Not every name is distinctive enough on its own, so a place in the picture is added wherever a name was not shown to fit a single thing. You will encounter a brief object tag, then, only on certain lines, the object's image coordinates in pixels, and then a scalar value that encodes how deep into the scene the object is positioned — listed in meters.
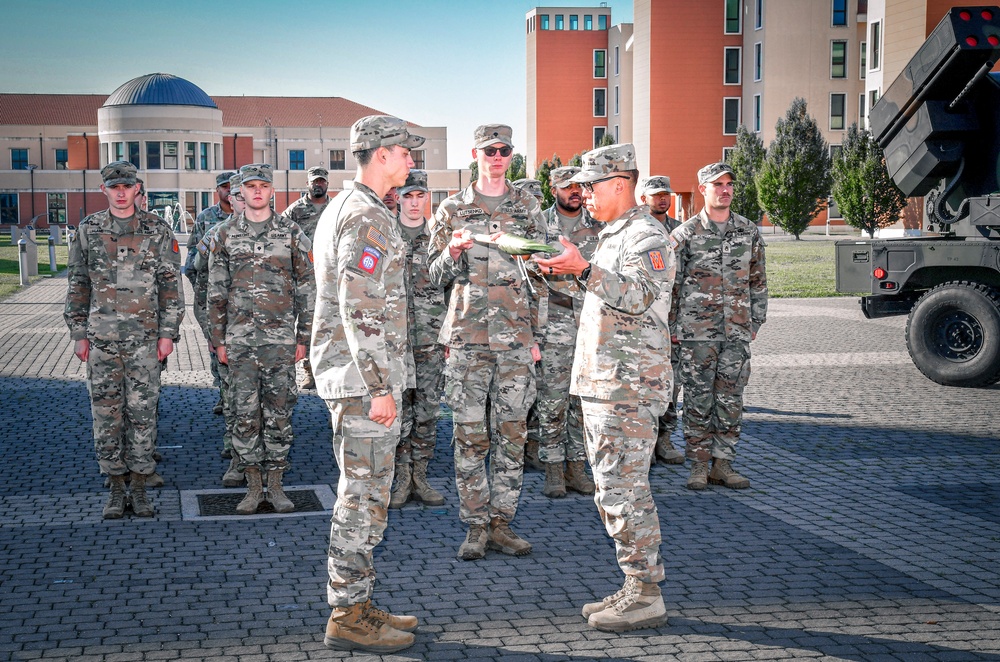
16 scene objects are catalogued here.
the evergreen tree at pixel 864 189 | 42.22
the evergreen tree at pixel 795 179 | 48.81
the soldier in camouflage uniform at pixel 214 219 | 10.61
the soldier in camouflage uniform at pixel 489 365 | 6.42
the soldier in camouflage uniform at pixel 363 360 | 4.82
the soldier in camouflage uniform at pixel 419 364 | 7.70
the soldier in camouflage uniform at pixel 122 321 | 7.25
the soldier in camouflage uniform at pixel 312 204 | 10.41
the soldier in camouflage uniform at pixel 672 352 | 8.95
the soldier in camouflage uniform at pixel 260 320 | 7.38
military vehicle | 12.12
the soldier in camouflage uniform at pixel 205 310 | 7.57
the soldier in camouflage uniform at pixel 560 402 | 7.85
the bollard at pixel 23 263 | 29.10
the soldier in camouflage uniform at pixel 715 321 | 8.00
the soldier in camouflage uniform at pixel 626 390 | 5.23
